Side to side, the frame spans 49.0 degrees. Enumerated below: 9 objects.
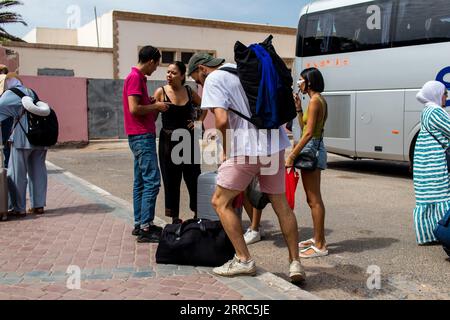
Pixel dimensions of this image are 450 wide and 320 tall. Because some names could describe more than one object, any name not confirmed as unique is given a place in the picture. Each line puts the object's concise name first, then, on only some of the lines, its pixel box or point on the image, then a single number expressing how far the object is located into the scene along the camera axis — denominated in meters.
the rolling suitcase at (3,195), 6.10
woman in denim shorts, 4.77
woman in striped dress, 5.22
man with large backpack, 3.75
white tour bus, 9.77
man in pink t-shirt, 5.07
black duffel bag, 4.25
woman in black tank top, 5.49
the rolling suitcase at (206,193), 5.17
